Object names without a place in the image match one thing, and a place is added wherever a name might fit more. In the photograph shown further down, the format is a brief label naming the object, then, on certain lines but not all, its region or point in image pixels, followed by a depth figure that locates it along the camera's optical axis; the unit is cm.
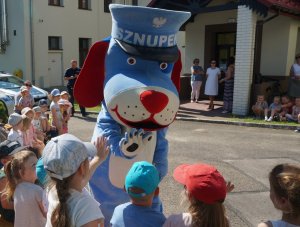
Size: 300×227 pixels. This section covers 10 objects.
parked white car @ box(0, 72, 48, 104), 1238
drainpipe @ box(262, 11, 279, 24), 1136
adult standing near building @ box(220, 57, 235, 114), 1234
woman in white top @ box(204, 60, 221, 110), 1270
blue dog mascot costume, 307
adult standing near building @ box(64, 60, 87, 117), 1194
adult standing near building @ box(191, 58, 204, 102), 1334
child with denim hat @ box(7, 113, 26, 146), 534
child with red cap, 215
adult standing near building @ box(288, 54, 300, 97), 1166
